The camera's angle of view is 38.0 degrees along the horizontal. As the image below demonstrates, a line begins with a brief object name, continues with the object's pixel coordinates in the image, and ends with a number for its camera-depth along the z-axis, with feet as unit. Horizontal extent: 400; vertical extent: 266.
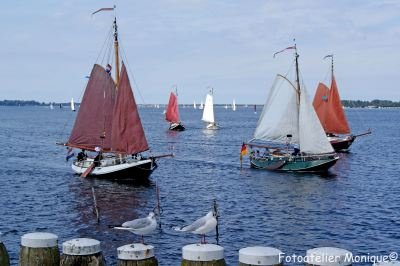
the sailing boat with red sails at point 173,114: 482.69
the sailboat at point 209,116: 517.96
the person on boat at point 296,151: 223.71
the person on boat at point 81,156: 208.93
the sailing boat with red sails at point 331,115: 307.17
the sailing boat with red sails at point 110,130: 191.31
